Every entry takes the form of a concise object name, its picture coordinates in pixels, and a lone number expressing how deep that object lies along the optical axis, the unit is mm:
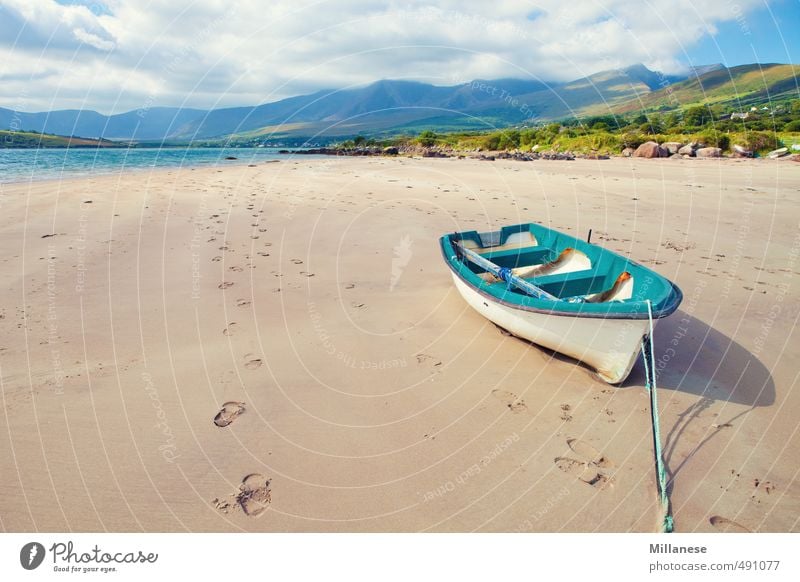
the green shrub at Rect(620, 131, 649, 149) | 33406
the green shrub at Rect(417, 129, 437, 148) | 47822
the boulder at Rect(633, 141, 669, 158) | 29953
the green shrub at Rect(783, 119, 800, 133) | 37125
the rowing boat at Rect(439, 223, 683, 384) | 5246
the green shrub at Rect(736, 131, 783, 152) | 28712
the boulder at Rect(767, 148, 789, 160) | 26672
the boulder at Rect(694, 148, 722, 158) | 28125
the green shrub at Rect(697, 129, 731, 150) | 29422
